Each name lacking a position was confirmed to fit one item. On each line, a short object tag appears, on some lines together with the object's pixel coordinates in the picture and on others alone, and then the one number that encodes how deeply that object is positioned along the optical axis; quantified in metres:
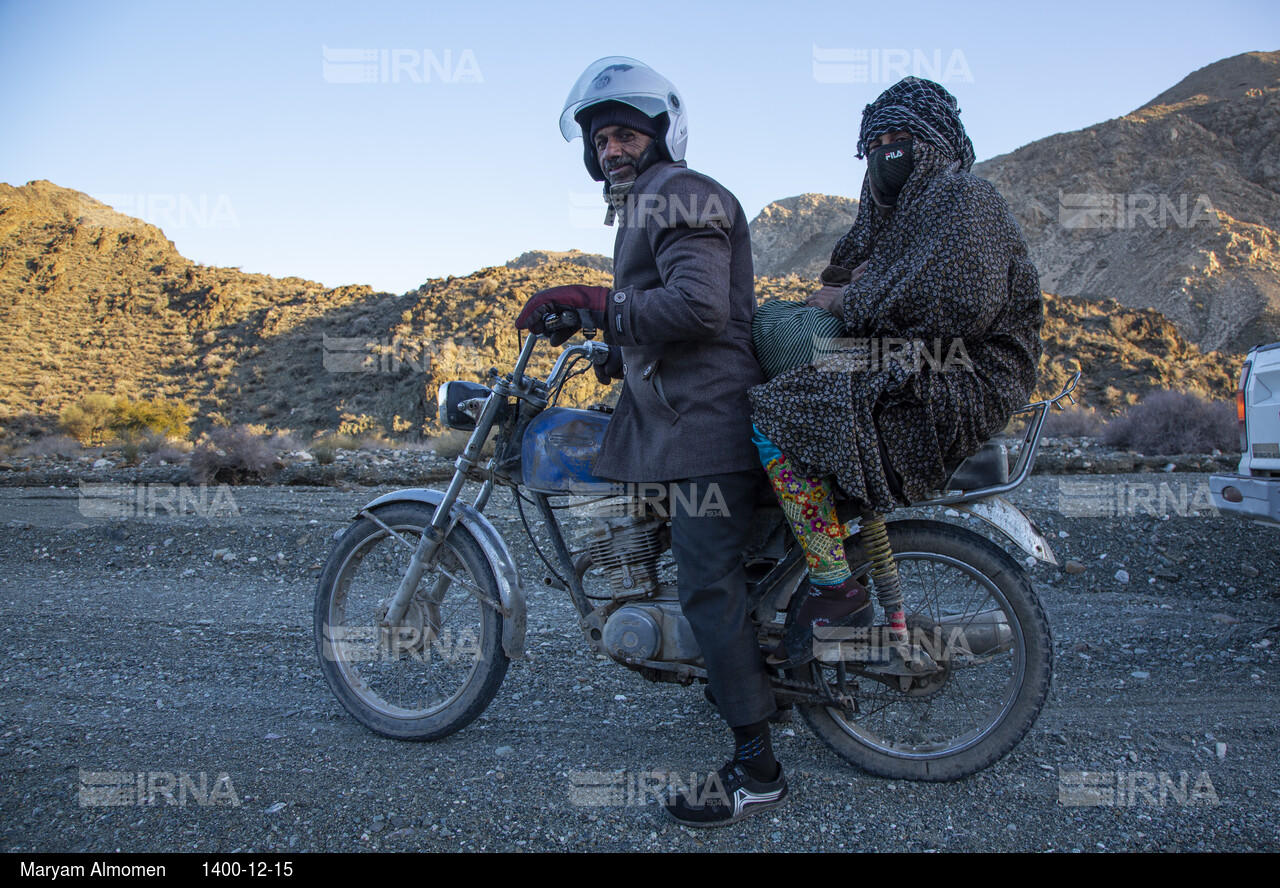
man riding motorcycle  2.47
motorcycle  2.66
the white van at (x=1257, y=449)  4.36
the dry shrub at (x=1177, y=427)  14.13
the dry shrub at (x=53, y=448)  16.19
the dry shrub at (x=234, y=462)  10.82
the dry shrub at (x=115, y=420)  23.44
